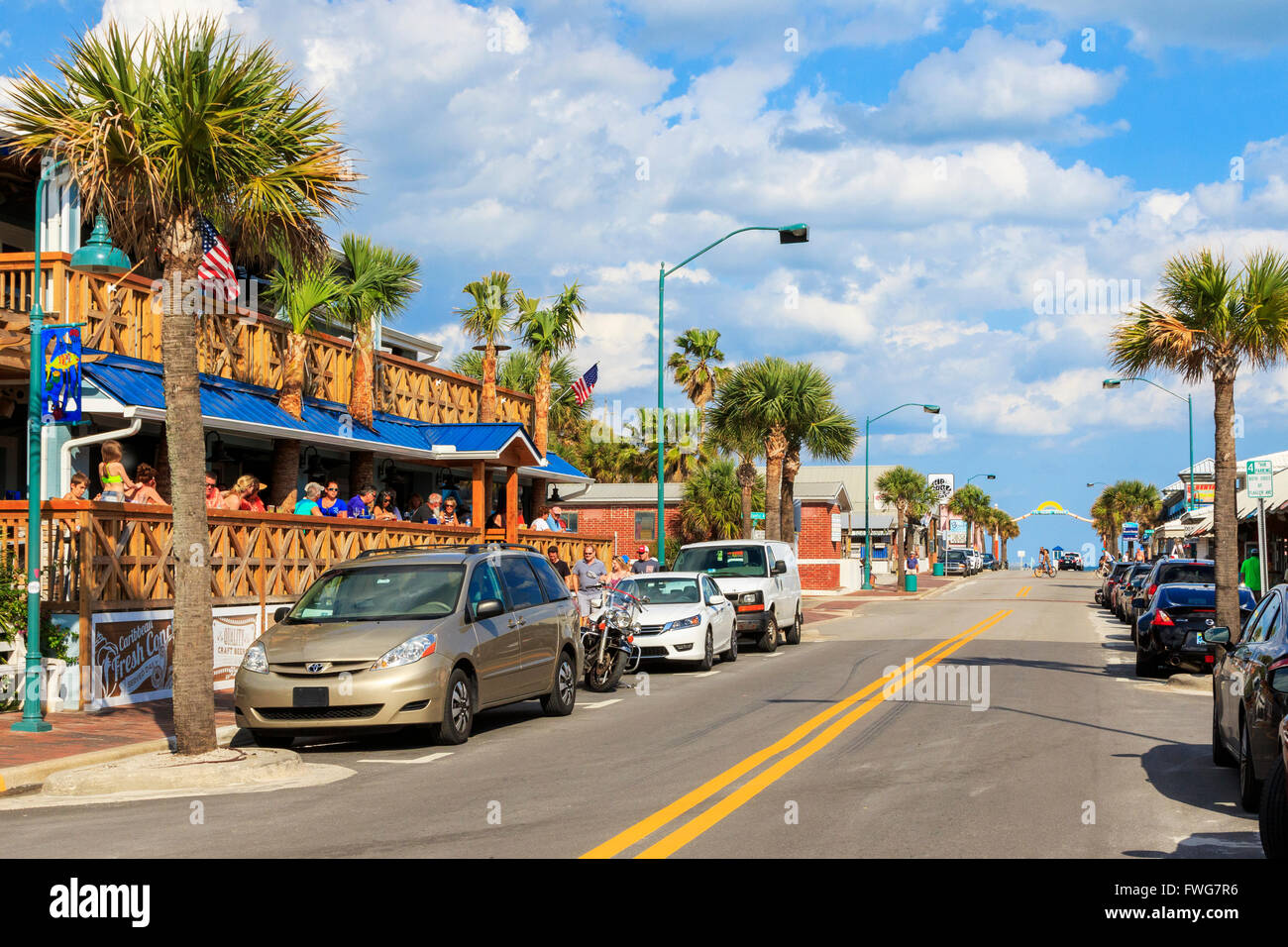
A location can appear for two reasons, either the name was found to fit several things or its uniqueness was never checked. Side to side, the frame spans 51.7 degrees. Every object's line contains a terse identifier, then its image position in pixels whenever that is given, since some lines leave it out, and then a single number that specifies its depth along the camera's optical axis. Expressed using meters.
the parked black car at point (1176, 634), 18.38
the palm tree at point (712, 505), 53.56
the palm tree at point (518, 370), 49.43
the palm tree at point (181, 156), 10.98
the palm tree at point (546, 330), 32.69
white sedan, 20.00
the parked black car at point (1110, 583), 40.16
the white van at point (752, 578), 23.98
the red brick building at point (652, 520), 56.69
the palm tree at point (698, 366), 52.00
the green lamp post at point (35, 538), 12.52
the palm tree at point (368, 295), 24.45
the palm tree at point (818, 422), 38.31
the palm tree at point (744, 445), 39.50
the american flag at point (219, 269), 19.62
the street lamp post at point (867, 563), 59.34
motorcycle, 17.14
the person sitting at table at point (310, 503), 19.61
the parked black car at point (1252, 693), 8.11
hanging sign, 13.36
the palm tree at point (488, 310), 32.91
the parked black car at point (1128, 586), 32.22
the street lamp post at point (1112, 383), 42.41
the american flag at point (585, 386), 33.54
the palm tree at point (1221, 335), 17.78
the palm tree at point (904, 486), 82.62
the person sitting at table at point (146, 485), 15.99
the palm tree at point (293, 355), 21.89
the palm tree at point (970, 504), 135.25
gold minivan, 11.59
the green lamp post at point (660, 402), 27.52
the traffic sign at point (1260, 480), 18.11
